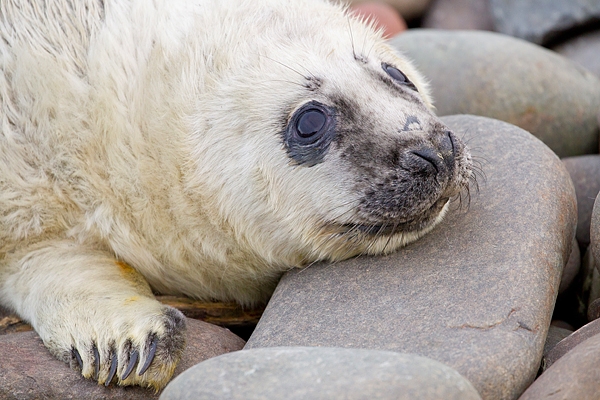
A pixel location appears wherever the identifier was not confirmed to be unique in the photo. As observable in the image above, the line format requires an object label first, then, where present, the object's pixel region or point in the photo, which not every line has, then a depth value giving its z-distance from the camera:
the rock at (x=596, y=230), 6.35
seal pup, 6.43
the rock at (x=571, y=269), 7.79
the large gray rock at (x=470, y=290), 5.57
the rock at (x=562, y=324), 7.56
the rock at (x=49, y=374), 5.89
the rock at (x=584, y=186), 8.34
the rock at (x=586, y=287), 7.59
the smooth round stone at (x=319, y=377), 4.63
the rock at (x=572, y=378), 4.98
